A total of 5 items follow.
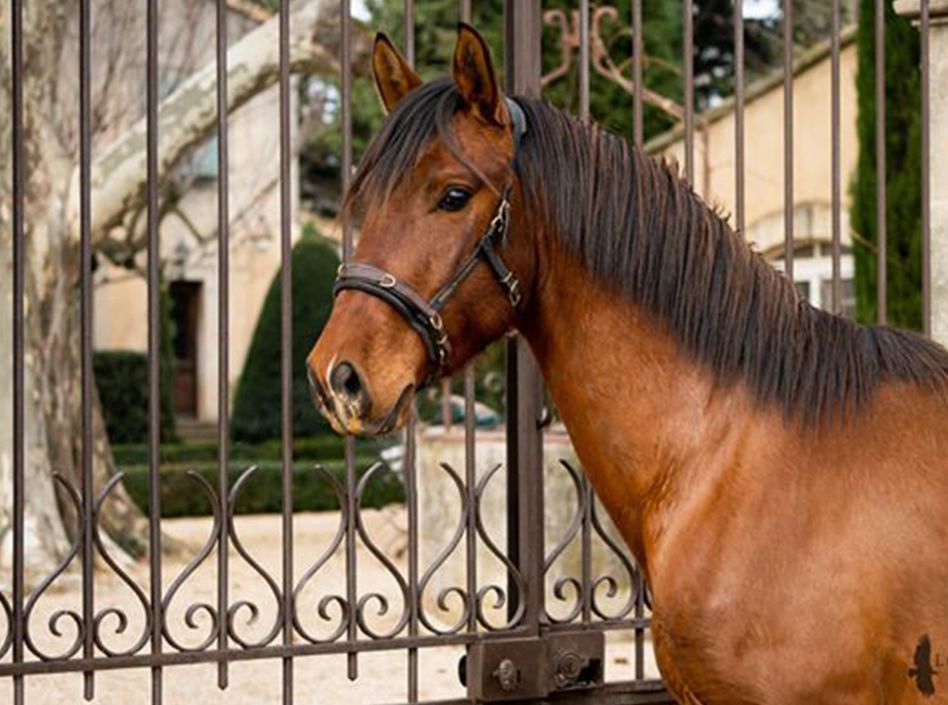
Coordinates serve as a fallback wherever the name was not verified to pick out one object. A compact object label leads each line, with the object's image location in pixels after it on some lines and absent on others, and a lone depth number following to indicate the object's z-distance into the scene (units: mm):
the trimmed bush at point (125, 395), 35058
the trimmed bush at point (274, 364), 34517
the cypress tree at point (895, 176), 16733
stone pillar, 7999
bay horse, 4686
